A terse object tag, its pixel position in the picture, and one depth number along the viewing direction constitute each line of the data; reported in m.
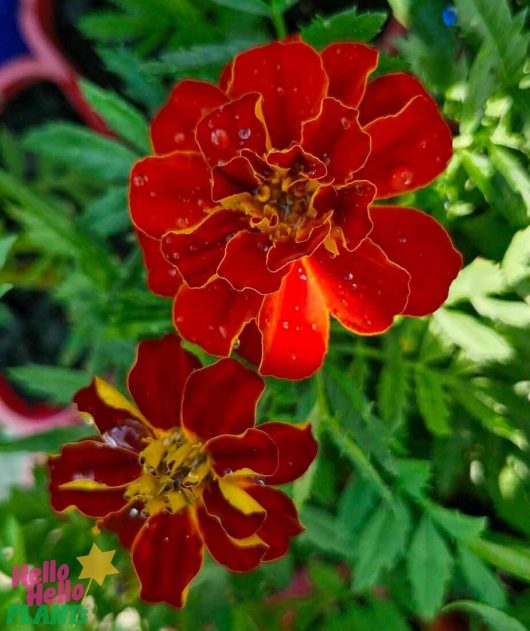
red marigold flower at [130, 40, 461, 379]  0.17
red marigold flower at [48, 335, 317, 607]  0.18
